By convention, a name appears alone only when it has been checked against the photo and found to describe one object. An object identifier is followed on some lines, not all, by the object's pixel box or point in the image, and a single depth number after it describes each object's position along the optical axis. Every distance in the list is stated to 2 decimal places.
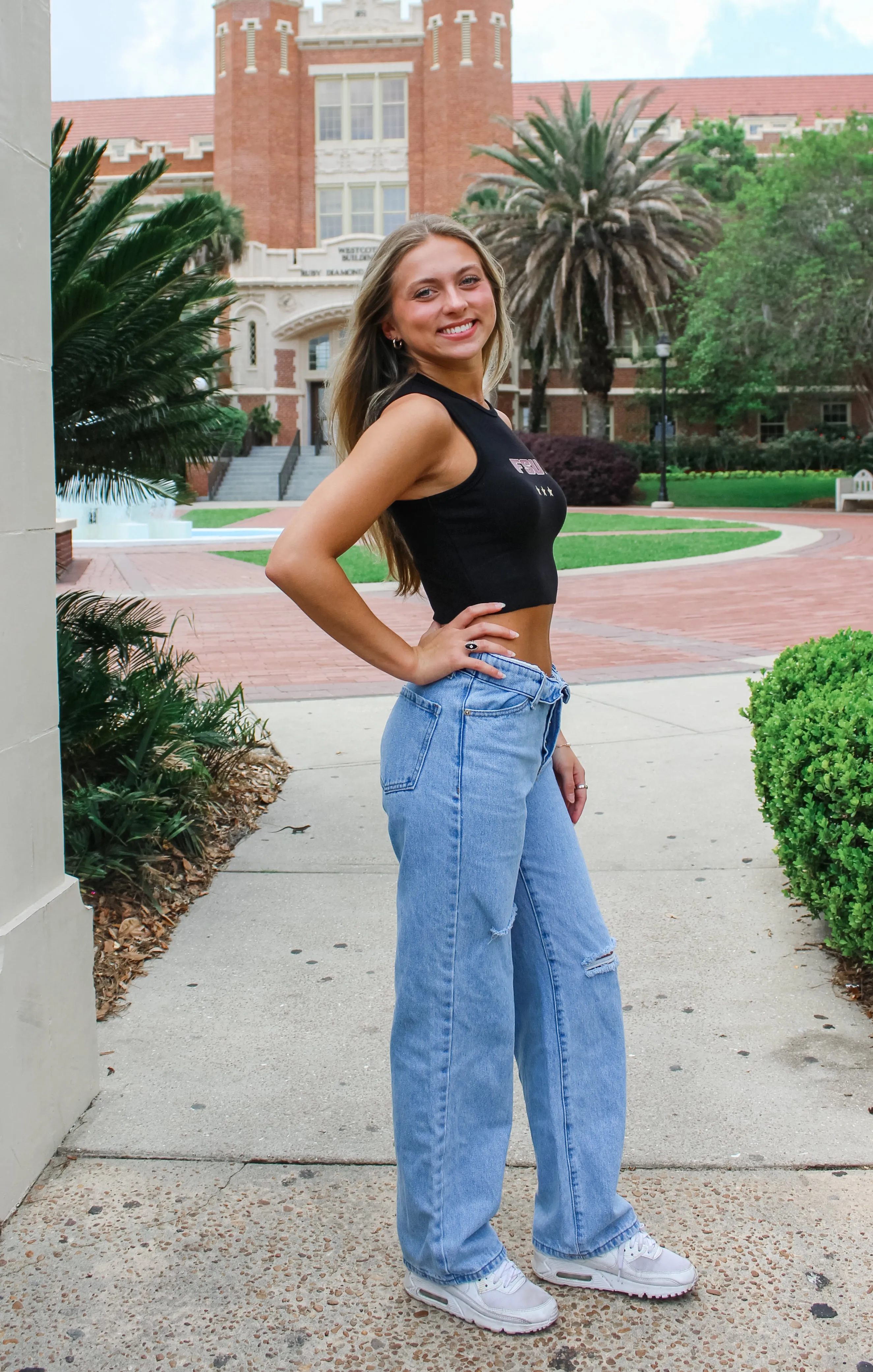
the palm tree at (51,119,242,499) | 4.00
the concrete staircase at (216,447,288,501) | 39.69
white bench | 29.61
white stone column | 2.37
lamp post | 30.25
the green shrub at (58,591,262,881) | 3.97
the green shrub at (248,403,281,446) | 44.88
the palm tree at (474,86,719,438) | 34.31
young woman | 1.97
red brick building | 47.22
